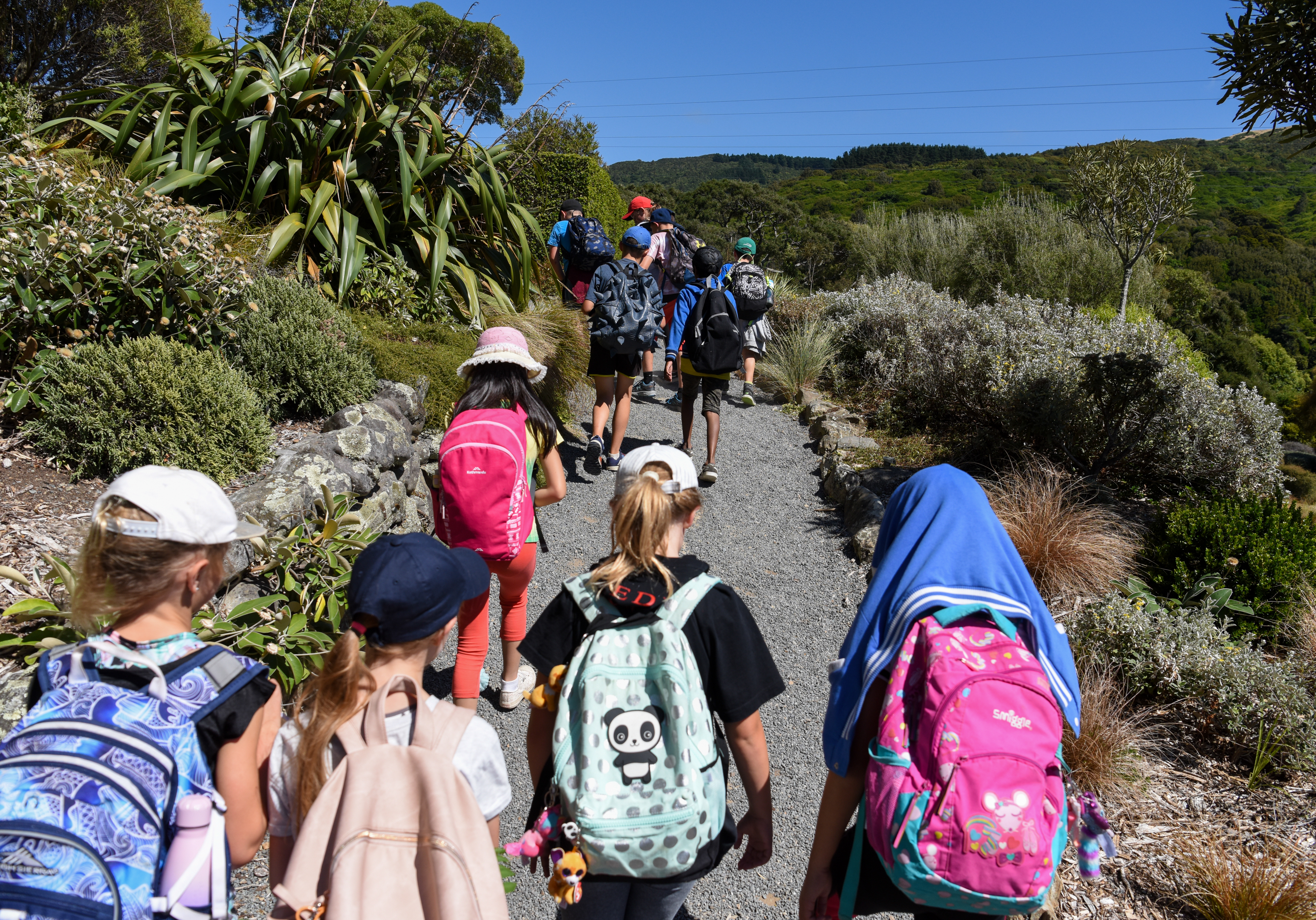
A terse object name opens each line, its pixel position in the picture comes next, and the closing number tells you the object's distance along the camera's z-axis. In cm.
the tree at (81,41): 1279
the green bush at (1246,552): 396
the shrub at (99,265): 366
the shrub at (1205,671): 322
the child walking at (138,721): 114
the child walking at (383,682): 139
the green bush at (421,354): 532
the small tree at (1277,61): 468
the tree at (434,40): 644
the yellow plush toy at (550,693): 167
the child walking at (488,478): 287
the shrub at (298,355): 449
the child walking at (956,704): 139
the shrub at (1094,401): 573
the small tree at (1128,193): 1404
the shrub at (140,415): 357
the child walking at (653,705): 153
